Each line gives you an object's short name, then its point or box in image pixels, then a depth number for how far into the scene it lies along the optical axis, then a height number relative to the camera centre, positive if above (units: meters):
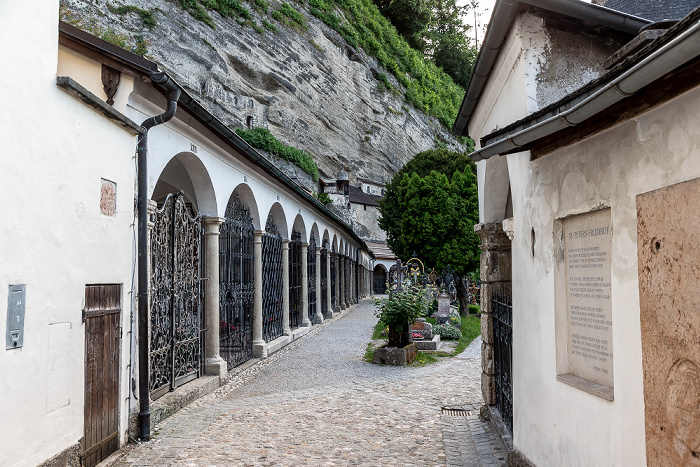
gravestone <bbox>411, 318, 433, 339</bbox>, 14.02 -1.46
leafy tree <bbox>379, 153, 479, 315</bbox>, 24.80 +2.04
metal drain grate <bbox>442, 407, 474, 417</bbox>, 7.36 -1.85
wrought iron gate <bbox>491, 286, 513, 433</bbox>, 5.77 -0.86
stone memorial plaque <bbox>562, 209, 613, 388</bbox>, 3.42 -0.19
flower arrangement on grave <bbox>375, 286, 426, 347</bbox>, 11.38 -0.86
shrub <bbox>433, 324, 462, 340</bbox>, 15.51 -1.71
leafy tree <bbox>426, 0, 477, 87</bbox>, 65.25 +25.62
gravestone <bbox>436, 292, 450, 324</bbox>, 16.91 -1.25
